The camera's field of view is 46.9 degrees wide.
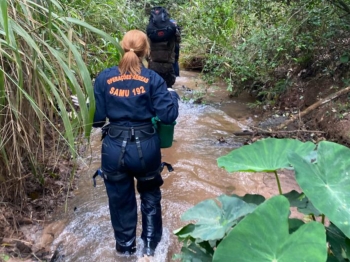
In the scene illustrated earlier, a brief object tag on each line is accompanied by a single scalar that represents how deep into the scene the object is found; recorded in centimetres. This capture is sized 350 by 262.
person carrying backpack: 505
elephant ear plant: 121
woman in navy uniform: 264
